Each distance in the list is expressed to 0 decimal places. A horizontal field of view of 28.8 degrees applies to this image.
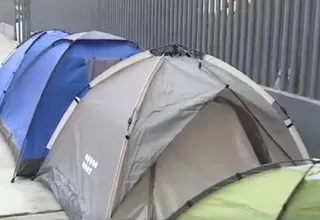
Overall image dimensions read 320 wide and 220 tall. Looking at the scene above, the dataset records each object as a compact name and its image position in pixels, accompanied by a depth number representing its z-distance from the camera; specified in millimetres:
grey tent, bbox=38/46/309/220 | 3566
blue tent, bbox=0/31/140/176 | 4848
